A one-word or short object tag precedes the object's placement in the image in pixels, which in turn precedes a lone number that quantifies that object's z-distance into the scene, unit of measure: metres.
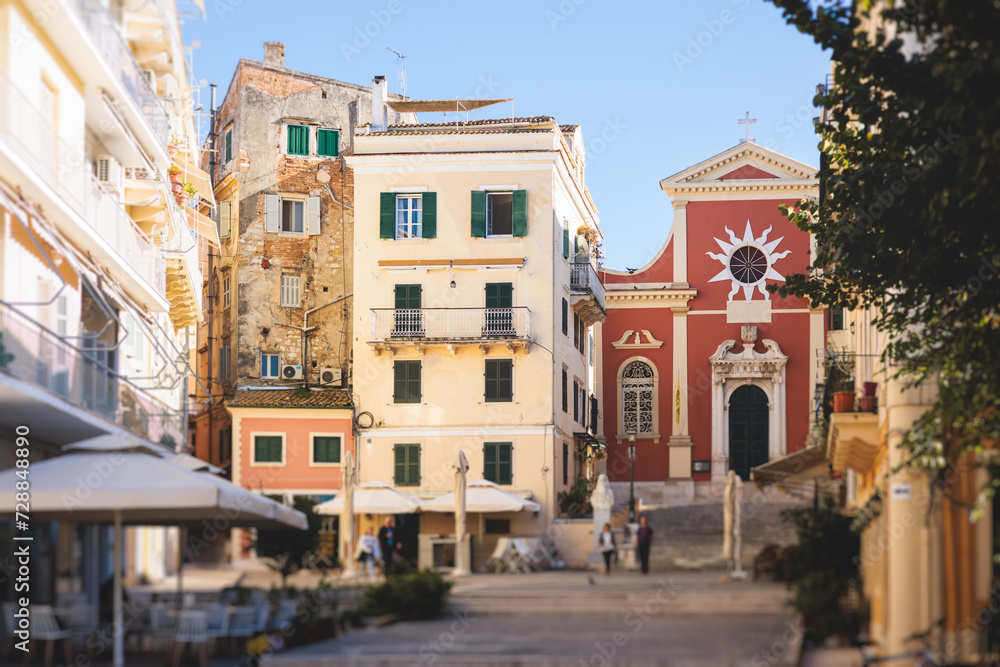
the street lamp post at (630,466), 37.72
